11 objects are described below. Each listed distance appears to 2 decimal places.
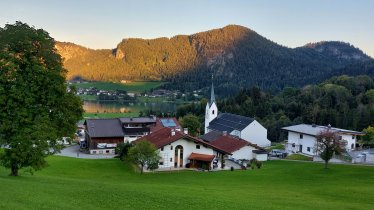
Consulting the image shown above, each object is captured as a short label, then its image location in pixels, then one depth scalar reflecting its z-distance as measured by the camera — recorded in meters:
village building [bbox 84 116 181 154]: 73.06
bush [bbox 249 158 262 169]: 51.28
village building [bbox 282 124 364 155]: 65.06
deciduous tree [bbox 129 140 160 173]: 44.62
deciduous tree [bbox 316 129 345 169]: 46.12
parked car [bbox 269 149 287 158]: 65.55
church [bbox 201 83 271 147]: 77.12
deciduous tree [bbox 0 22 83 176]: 24.56
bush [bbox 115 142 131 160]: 53.36
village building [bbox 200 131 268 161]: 58.66
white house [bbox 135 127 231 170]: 50.80
